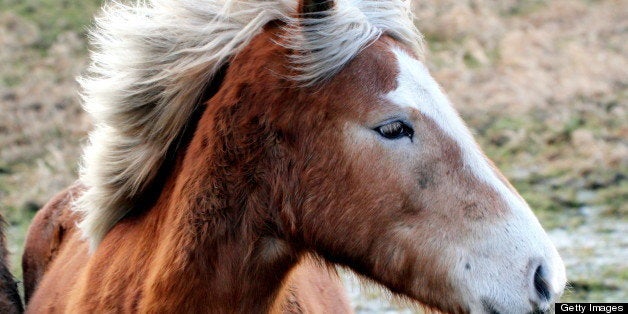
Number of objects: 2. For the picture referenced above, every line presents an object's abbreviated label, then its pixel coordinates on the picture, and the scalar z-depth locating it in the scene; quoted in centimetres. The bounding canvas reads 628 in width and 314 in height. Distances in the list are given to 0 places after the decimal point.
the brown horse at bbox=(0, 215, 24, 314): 734
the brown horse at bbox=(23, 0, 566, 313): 491
